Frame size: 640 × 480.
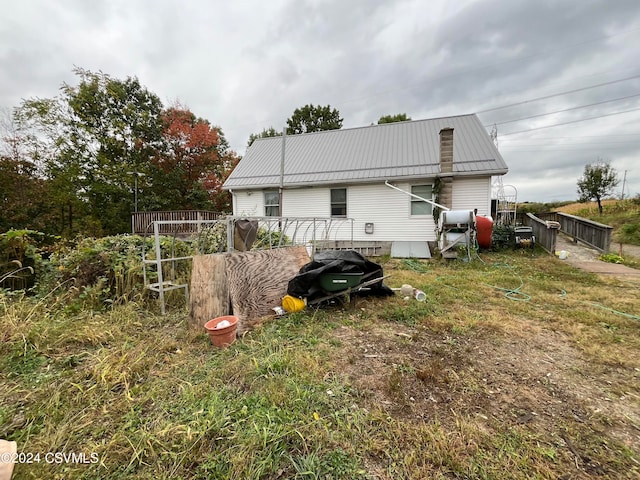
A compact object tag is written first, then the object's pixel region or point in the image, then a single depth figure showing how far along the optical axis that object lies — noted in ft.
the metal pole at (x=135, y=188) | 48.06
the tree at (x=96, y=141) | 40.81
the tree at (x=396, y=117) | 72.64
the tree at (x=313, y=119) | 78.64
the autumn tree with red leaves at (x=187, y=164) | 53.78
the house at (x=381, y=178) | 28.35
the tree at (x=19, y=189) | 23.15
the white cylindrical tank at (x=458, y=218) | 23.27
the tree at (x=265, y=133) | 81.43
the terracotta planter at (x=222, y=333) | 8.99
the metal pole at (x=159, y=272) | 11.41
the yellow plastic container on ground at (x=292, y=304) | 11.75
